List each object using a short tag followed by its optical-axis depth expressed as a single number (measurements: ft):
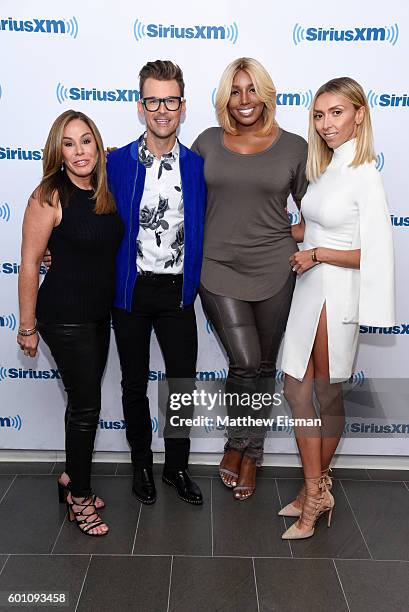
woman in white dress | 7.57
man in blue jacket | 8.18
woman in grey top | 8.46
